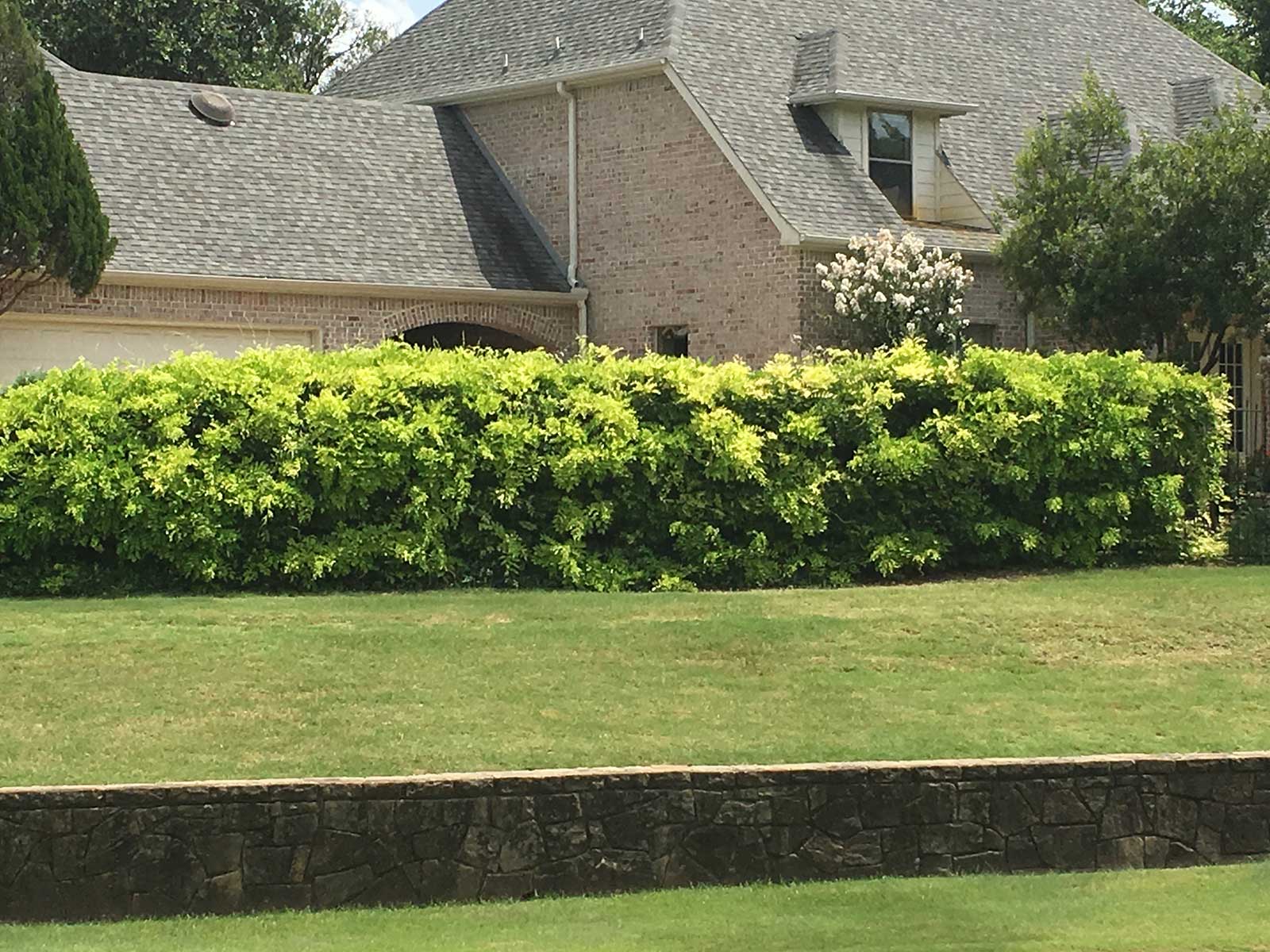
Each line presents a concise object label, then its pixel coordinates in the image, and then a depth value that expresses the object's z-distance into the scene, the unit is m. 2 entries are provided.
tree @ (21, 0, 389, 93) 39.97
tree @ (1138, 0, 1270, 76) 40.85
